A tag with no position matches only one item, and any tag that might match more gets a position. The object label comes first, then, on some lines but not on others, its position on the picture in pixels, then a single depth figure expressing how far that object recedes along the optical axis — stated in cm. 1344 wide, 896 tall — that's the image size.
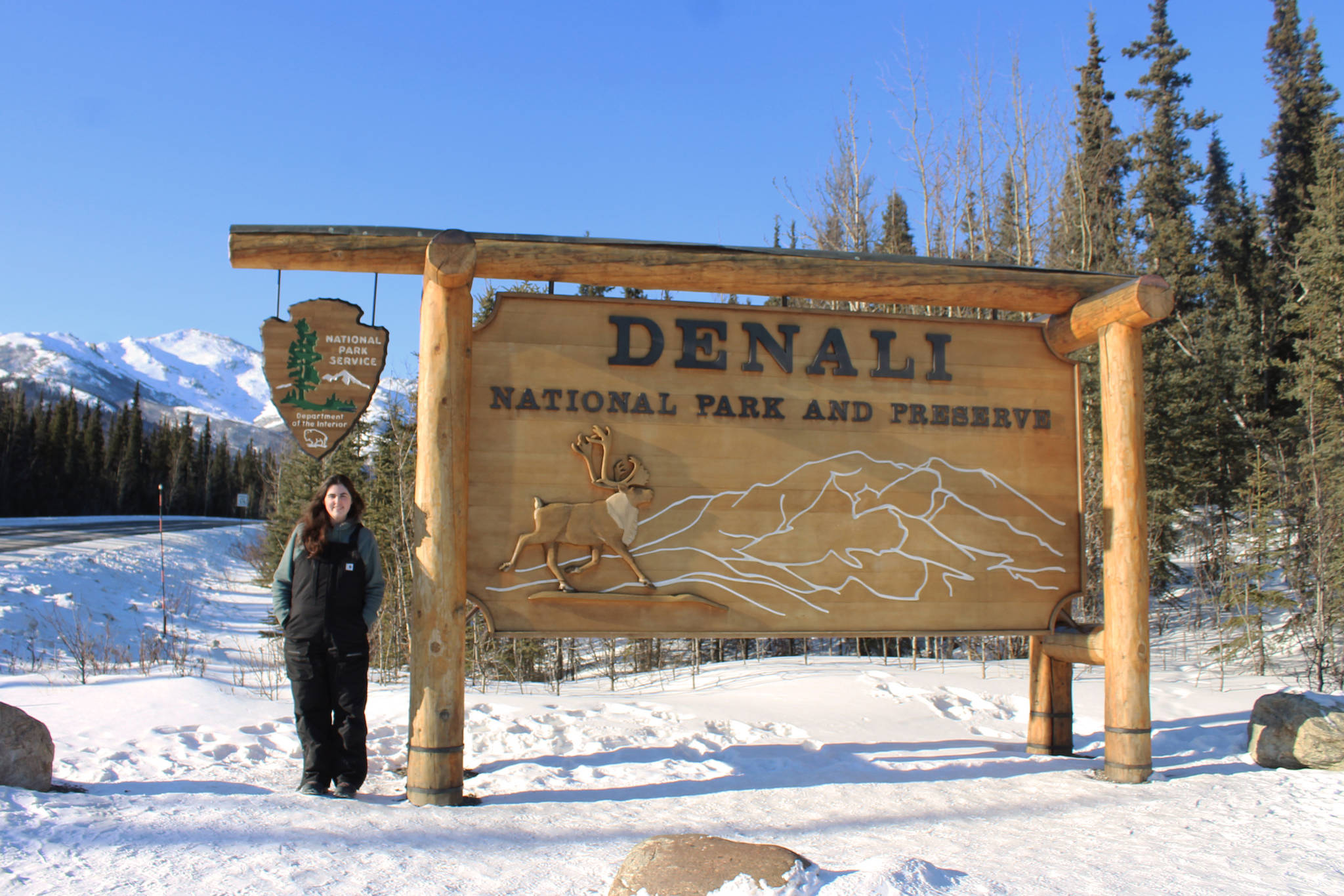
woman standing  465
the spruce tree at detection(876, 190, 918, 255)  2203
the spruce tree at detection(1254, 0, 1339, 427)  2944
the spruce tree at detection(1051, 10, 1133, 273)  1944
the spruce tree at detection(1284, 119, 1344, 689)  1135
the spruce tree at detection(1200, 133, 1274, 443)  2267
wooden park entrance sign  511
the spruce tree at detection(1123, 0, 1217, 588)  1759
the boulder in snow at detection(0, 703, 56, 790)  405
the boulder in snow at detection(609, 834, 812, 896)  292
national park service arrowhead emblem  515
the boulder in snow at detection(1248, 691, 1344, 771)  548
